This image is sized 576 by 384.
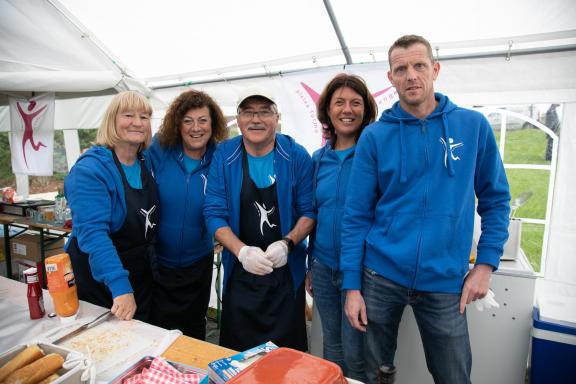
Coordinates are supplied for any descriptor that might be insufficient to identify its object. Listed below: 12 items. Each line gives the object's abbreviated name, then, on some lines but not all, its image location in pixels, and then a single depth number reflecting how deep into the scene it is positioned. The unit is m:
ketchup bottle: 1.33
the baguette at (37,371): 0.85
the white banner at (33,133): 3.88
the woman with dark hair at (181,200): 1.93
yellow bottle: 1.29
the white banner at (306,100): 2.90
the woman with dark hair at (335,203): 1.63
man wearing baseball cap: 1.81
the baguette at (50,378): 0.86
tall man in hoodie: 1.31
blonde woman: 1.42
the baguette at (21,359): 0.89
